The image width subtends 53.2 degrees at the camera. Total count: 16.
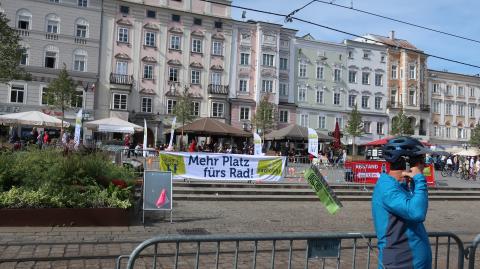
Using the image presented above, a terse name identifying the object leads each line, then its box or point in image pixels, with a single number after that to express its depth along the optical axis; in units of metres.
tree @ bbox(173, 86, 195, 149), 46.59
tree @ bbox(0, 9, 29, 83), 27.11
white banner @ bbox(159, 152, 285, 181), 17.52
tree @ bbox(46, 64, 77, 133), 41.68
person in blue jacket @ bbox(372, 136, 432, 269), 3.26
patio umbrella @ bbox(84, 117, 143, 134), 29.67
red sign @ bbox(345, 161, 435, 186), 21.11
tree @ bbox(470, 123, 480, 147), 61.00
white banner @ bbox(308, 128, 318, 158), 23.95
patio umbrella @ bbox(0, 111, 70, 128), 26.53
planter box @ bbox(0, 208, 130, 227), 9.55
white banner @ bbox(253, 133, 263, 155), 27.65
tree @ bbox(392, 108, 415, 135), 58.53
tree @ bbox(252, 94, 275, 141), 51.25
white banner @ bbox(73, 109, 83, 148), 23.41
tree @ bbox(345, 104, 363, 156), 56.31
